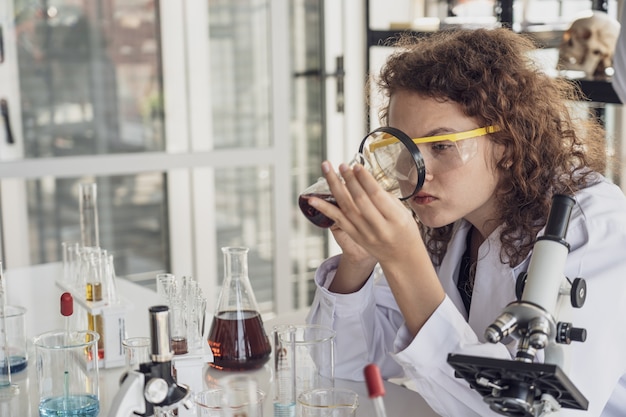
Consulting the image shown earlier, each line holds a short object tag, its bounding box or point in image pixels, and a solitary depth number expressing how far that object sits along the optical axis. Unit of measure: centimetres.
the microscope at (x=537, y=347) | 79
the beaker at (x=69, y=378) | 121
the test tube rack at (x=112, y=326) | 147
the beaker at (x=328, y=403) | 110
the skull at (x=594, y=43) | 253
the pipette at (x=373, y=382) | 75
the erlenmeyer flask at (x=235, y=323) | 143
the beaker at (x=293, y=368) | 117
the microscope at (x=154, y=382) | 88
